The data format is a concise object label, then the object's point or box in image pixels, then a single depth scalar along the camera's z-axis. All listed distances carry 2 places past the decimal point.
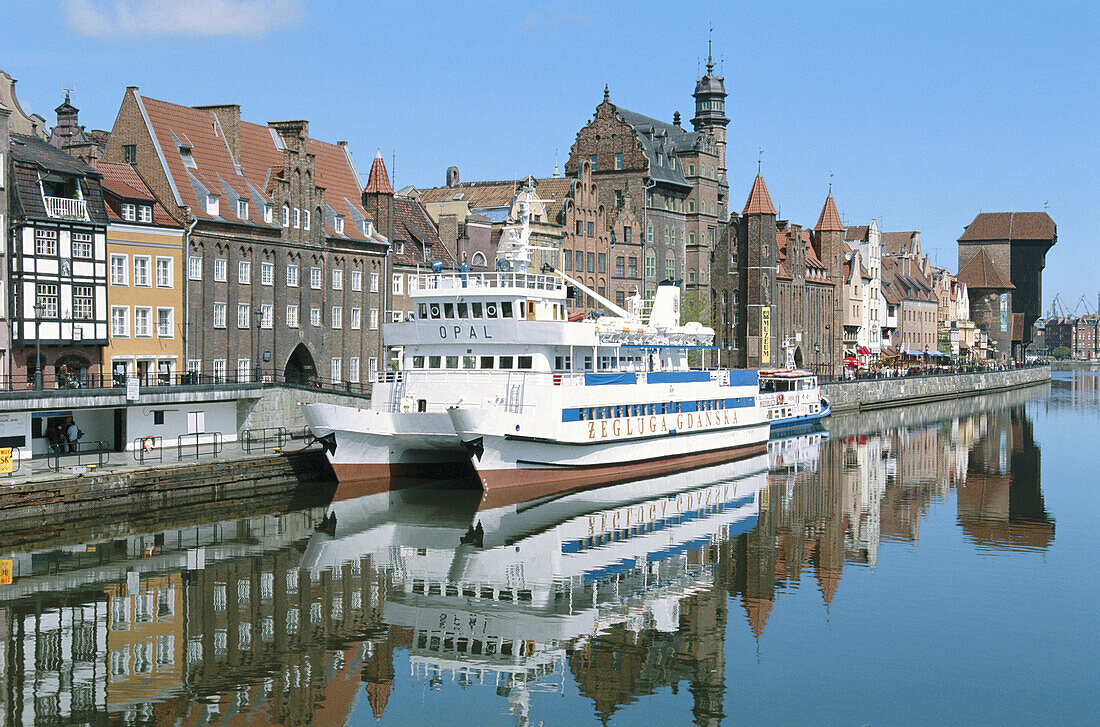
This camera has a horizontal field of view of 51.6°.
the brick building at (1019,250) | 170.62
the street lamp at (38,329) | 44.09
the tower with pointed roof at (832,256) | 116.94
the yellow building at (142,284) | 48.78
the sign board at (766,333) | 99.50
